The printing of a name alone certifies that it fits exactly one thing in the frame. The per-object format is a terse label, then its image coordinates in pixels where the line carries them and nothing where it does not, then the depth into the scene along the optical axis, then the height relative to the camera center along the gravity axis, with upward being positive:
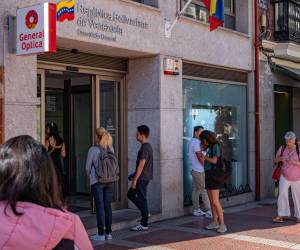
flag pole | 9.93 +1.94
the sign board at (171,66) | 9.86 +1.17
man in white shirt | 9.98 -0.88
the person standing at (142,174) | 8.30 -0.74
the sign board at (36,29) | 6.46 +1.26
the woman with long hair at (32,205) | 1.90 -0.29
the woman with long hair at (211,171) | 8.45 -0.72
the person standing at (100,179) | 7.54 -0.72
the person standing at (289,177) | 9.48 -0.92
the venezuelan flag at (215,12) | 10.08 +2.23
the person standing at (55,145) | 8.77 -0.28
